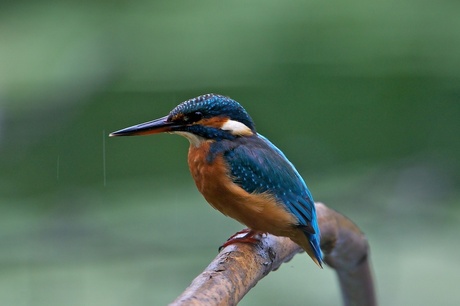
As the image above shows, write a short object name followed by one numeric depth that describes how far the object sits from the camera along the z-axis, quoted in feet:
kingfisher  17.64
